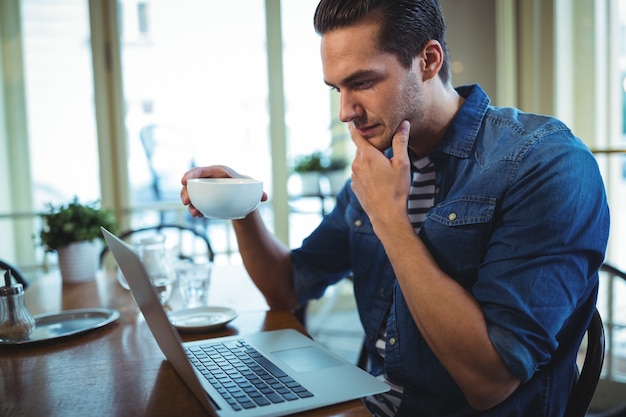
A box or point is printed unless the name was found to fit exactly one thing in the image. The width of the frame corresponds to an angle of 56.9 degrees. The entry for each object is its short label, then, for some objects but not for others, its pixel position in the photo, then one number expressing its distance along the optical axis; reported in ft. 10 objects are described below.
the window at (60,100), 10.38
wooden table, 2.58
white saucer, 3.75
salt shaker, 3.42
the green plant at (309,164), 11.87
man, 2.92
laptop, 2.49
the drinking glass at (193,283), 4.32
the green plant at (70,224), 5.59
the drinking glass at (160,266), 4.26
